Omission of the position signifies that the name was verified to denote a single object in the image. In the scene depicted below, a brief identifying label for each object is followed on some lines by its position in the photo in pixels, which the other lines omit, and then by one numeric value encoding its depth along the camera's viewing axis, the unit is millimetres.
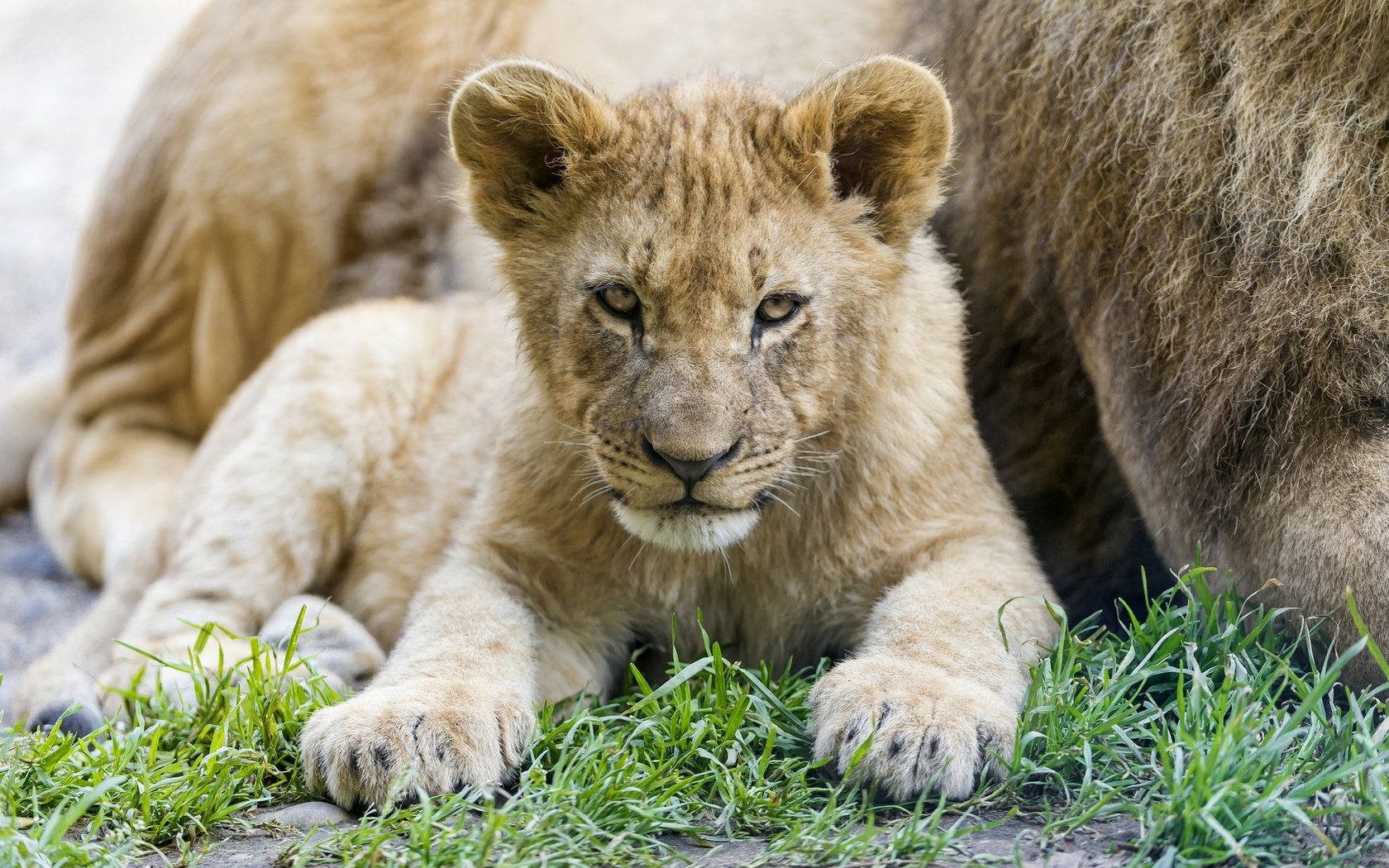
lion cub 5734
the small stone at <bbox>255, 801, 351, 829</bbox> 5469
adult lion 6422
